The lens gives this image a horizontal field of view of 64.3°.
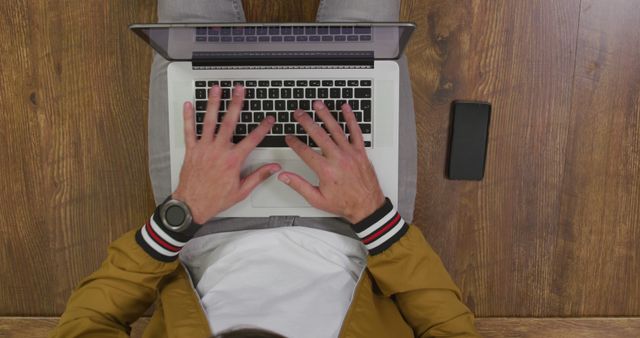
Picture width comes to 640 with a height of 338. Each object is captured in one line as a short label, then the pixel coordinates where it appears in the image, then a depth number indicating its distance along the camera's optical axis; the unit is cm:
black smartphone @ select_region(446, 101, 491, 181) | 121
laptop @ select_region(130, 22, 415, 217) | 92
